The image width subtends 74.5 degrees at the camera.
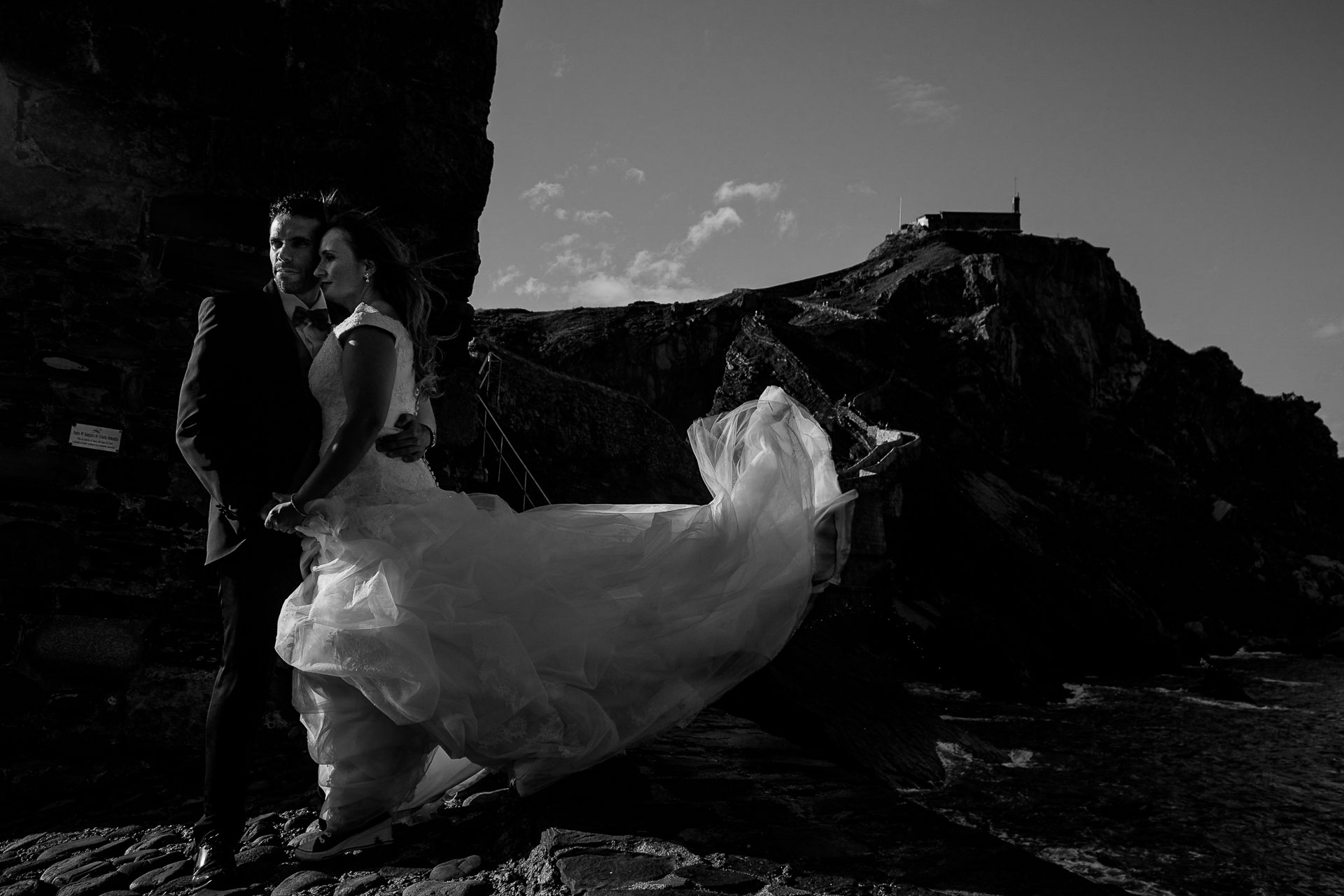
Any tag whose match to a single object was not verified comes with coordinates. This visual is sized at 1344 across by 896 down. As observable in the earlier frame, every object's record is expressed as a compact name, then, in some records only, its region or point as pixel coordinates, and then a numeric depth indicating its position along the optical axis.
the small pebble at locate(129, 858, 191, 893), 2.47
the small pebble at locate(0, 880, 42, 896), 2.50
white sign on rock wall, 3.87
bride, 2.43
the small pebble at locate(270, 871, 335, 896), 2.32
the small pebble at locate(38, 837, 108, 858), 2.81
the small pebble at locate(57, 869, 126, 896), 2.49
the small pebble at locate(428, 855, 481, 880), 2.30
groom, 2.50
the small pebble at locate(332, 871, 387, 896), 2.27
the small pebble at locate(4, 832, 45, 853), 2.88
